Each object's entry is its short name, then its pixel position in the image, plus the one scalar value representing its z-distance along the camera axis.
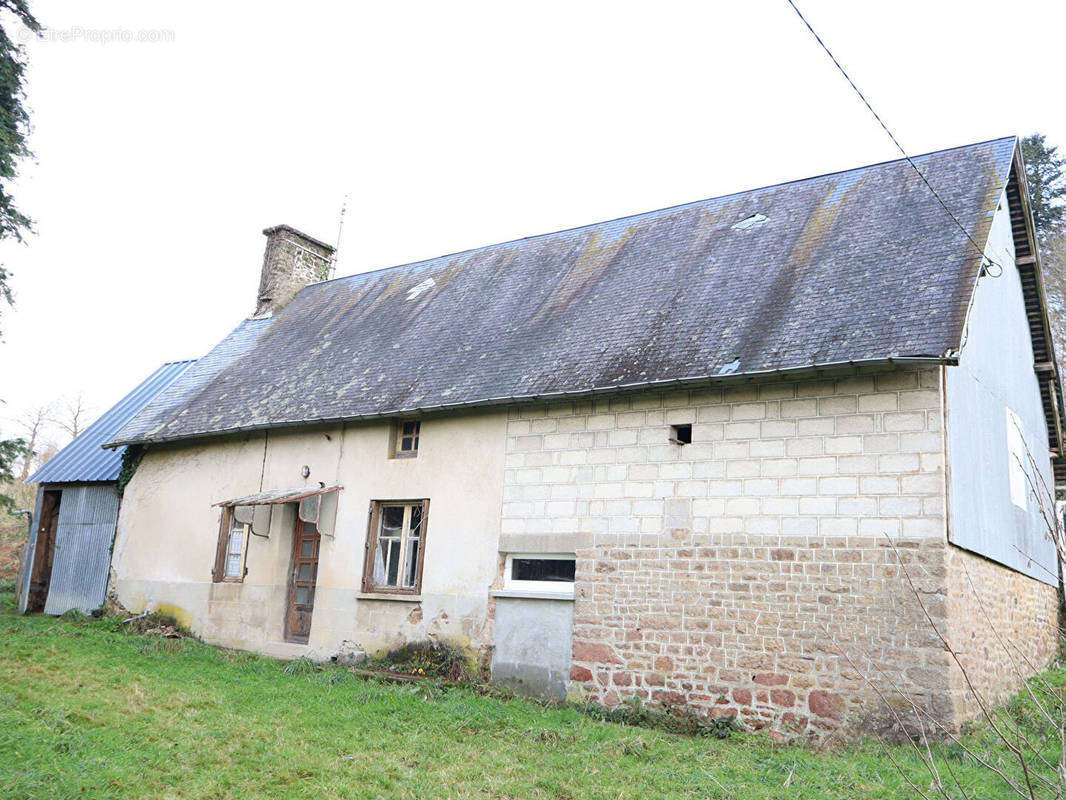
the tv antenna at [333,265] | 22.31
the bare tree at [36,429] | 42.03
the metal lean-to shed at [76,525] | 16.72
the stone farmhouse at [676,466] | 9.06
